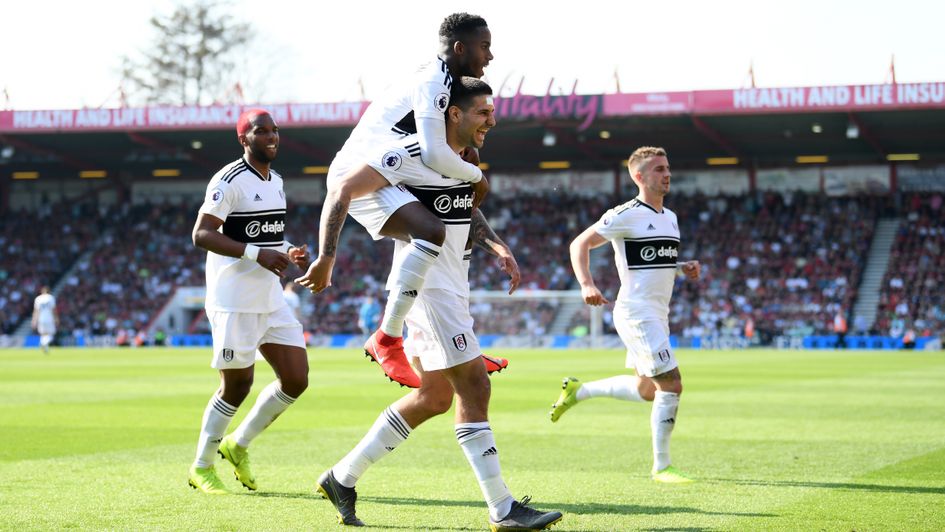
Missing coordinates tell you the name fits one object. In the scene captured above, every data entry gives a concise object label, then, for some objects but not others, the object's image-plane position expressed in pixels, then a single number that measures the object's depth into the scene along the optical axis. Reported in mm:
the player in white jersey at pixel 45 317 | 35691
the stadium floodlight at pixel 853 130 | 41625
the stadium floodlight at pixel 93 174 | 55750
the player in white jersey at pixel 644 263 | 8789
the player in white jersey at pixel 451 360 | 5848
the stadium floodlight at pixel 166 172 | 55191
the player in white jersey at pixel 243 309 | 7531
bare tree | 61438
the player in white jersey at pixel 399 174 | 5836
